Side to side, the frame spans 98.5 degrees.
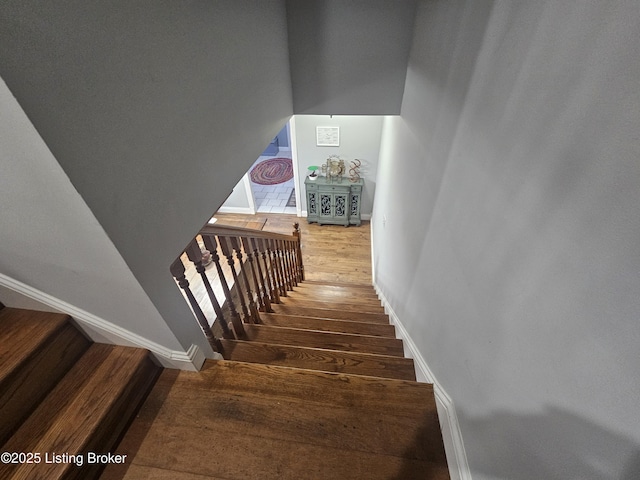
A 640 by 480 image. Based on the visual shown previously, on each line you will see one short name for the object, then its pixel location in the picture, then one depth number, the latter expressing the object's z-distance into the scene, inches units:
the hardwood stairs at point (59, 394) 38.4
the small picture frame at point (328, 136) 168.2
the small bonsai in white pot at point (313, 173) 181.1
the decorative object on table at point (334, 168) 175.6
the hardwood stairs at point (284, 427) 43.0
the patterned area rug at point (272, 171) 260.7
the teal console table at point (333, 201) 178.1
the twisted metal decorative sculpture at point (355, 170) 177.3
